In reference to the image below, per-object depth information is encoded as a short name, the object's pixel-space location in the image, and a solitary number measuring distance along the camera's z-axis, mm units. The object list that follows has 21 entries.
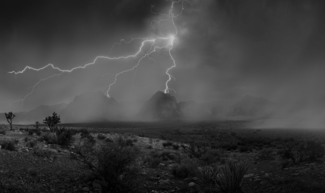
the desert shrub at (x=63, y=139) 16188
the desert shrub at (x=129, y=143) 20050
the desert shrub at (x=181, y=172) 10048
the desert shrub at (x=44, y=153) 11148
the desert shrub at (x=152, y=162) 12236
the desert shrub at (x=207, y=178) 7844
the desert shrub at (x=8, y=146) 11536
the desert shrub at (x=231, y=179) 7047
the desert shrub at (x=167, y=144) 22250
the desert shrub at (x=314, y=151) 11448
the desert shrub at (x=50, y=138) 16438
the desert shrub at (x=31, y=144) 13557
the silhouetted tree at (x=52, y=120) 34772
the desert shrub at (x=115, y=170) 7182
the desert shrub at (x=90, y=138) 19297
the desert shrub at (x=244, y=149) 20922
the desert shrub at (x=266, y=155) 14716
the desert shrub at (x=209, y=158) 13508
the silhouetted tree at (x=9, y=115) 43528
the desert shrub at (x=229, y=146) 22778
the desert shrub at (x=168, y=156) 14916
